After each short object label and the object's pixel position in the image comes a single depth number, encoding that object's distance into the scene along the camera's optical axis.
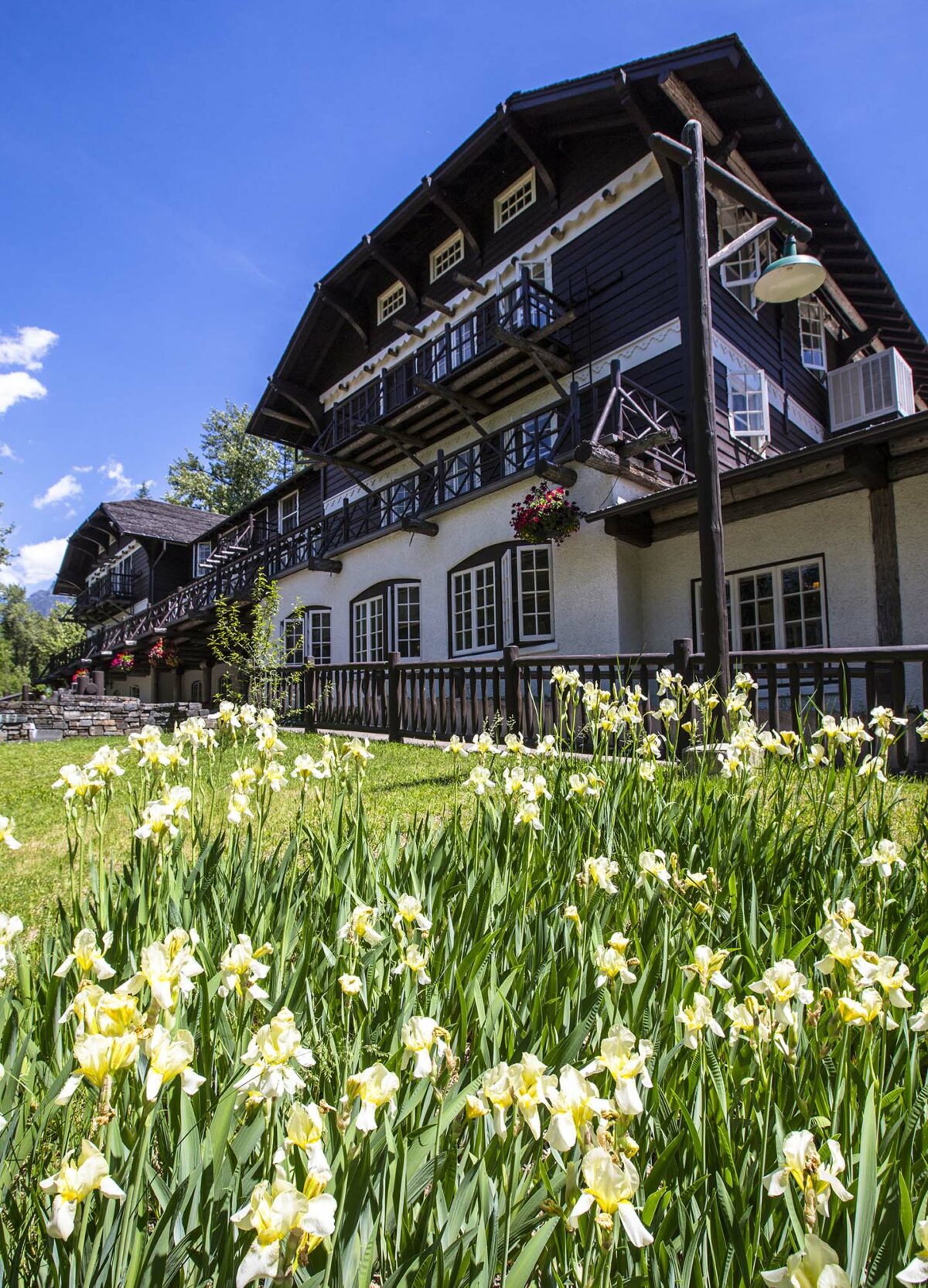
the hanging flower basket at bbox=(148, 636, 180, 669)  22.69
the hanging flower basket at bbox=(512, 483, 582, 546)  10.10
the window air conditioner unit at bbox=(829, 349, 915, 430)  13.06
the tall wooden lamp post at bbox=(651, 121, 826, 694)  5.48
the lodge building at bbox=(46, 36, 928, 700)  9.14
